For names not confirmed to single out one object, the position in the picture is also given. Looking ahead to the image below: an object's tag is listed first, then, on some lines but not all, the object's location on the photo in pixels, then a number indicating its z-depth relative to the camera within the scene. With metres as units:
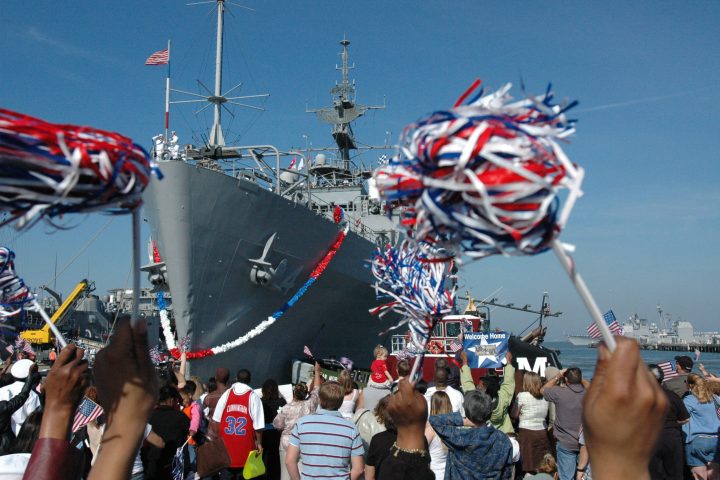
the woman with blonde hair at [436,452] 5.41
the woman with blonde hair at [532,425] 7.03
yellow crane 30.13
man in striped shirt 4.60
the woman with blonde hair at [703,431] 6.62
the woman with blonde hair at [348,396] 6.76
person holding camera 6.56
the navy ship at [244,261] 14.67
